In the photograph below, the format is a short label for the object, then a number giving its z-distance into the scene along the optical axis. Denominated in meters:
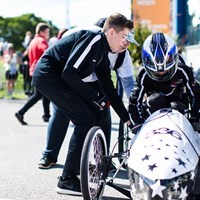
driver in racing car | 7.48
